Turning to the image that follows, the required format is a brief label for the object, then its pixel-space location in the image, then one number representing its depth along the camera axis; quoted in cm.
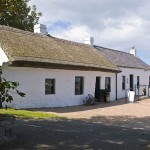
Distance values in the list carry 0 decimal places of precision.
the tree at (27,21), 2017
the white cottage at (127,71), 1813
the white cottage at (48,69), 1100
